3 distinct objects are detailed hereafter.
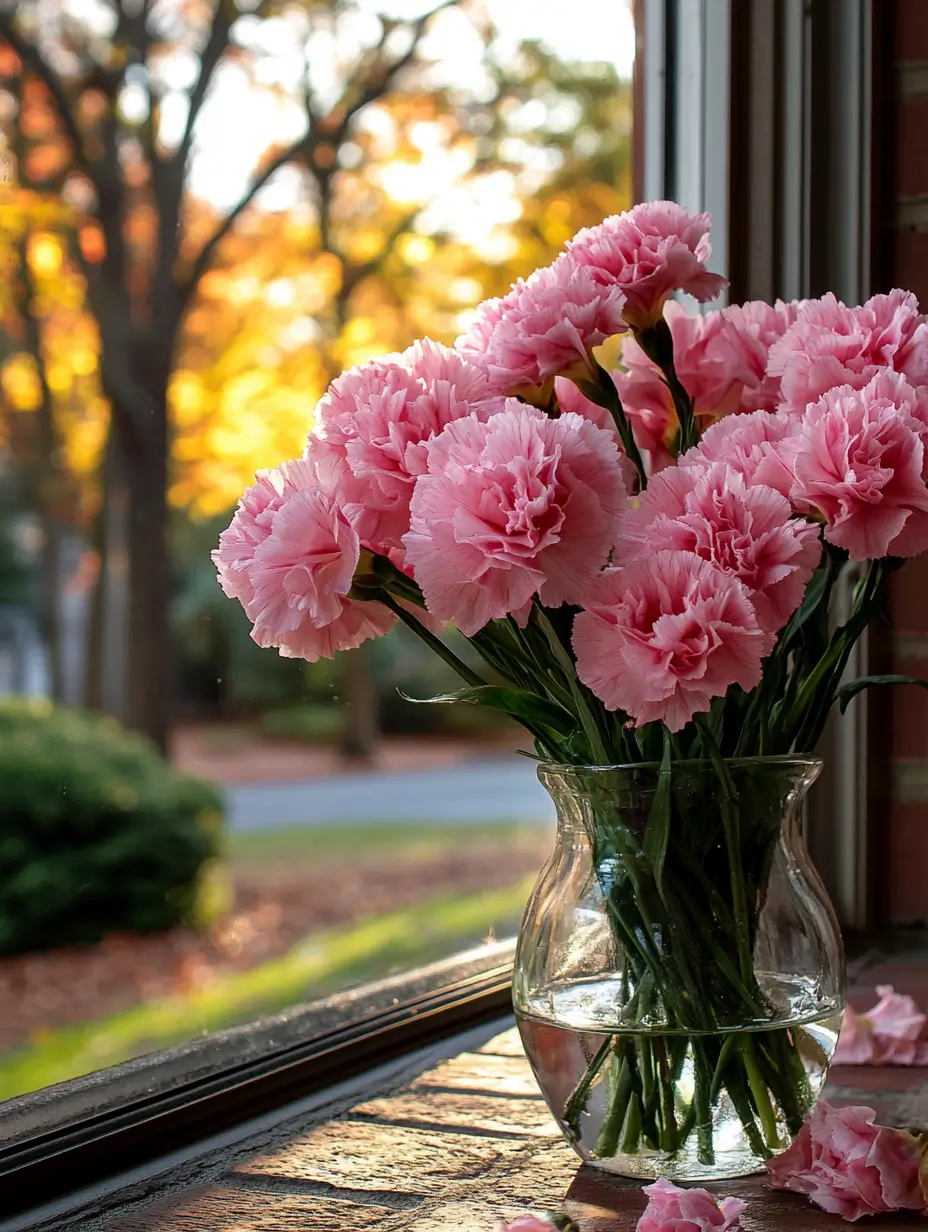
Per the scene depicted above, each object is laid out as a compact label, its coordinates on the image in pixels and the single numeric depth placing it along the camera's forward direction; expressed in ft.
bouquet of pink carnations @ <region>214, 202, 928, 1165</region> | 1.99
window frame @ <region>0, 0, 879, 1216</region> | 3.52
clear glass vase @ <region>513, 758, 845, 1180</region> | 2.27
